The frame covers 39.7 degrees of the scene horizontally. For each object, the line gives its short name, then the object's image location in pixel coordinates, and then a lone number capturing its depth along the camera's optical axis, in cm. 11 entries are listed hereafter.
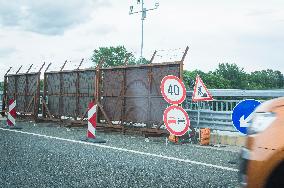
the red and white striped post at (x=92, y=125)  1052
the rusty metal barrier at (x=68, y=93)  1538
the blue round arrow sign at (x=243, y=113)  704
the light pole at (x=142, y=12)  4548
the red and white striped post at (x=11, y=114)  1479
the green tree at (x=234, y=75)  14588
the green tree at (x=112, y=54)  12474
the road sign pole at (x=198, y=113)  1071
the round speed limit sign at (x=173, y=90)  1025
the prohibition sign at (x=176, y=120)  991
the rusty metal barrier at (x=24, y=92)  1894
